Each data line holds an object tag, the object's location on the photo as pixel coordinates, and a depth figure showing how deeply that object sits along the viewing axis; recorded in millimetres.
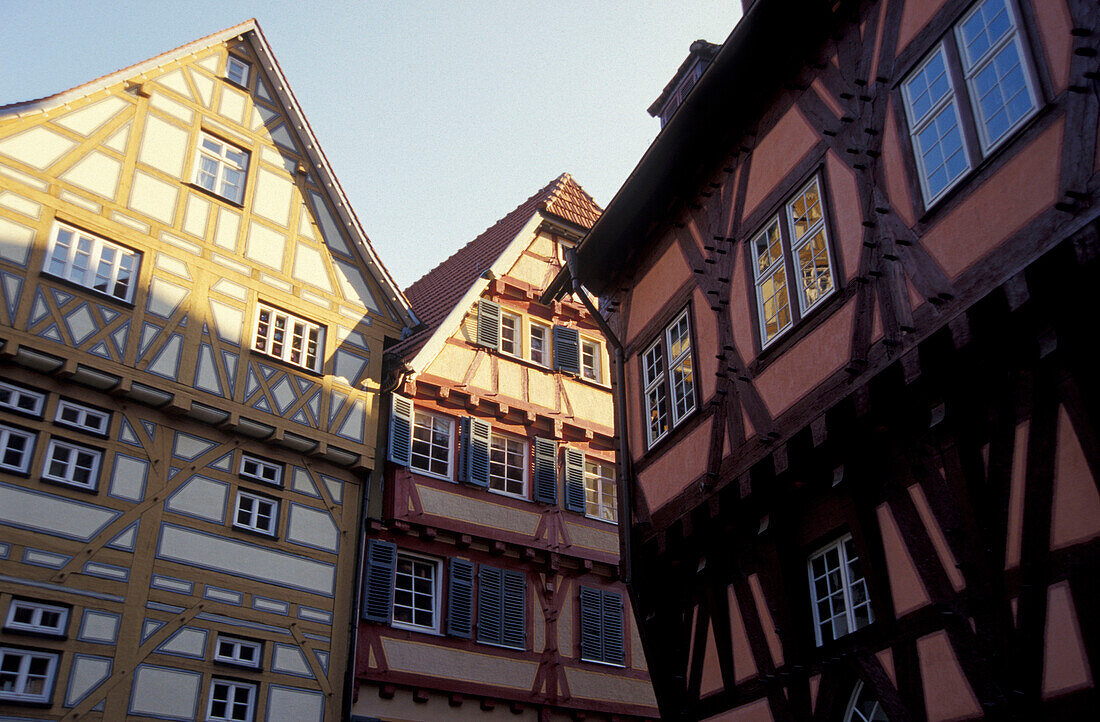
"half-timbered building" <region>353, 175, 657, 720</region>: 16406
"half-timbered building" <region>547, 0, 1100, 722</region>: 6883
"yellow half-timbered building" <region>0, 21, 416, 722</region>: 13125
